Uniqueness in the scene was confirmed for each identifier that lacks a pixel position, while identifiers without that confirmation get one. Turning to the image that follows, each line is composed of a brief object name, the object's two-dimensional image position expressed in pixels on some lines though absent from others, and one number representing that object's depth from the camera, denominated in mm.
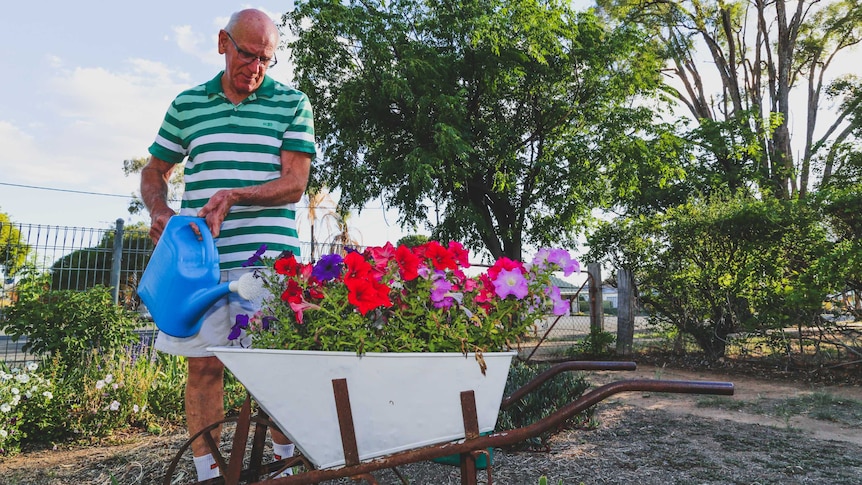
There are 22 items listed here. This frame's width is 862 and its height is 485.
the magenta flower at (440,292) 1376
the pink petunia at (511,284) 1422
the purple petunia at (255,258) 1540
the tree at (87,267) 5840
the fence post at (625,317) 7897
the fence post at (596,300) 8289
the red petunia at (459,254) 1490
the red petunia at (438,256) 1428
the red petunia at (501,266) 1481
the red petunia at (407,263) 1351
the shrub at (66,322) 3846
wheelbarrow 1248
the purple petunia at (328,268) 1345
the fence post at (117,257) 5648
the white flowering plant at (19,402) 3270
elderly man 1789
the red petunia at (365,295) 1278
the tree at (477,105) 9914
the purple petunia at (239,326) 1531
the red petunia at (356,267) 1295
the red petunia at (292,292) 1350
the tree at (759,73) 14328
